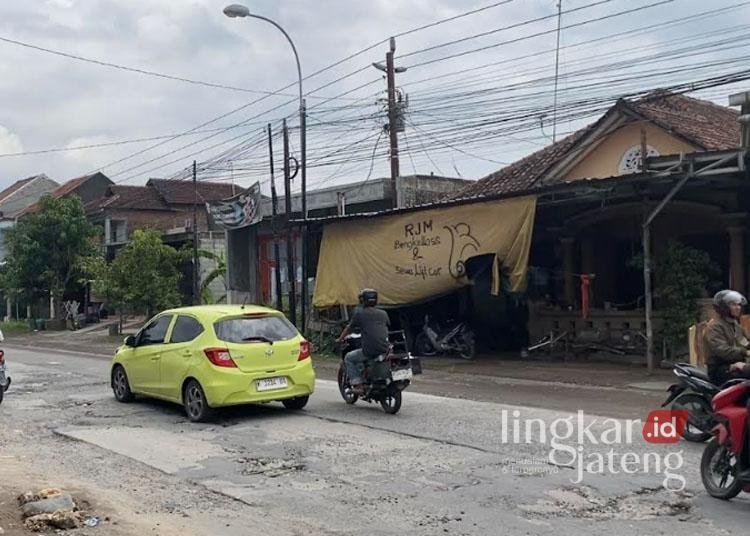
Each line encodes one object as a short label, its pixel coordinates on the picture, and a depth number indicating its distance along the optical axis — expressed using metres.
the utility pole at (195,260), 28.91
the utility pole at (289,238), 22.11
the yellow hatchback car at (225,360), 10.79
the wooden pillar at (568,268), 19.86
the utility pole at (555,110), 18.75
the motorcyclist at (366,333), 11.02
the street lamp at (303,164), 22.06
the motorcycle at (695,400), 8.50
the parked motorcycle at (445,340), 19.03
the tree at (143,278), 29.45
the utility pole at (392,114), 26.52
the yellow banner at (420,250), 16.91
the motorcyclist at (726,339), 7.97
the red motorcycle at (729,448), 6.36
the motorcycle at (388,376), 10.95
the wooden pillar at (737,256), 16.94
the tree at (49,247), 36.50
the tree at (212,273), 30.97
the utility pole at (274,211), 22.94
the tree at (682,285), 15.07
